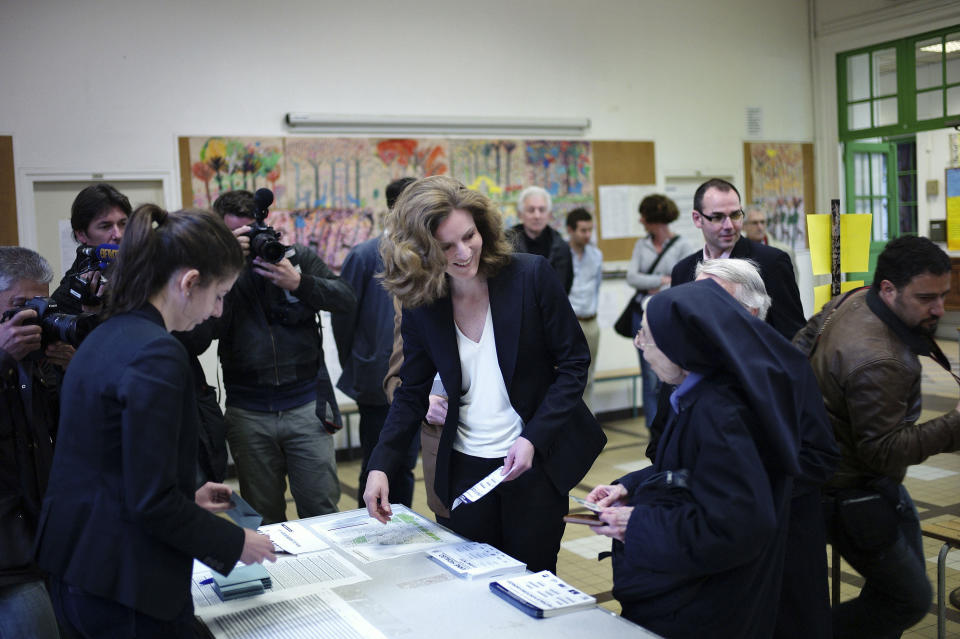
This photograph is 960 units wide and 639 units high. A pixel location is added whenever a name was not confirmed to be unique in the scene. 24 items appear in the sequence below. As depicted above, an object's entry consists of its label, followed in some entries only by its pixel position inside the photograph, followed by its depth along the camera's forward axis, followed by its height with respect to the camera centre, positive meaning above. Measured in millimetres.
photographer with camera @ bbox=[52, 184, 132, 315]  2914 +171
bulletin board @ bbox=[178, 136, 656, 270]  6027 +612
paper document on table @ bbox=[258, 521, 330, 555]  2182 -756
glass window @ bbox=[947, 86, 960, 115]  7609 +1108
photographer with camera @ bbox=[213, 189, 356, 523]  3104 -447
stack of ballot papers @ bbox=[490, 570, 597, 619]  1688 -729
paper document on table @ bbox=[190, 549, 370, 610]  1906 -750
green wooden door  8781 +440
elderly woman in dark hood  1537 -464
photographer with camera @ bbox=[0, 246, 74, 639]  1965 -416
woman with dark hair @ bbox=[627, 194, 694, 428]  5961 -123
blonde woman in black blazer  2223 -335
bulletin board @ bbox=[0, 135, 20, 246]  5445 +471
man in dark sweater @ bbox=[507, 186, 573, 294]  5434 +65
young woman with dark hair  1457 -346
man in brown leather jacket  2359 -549
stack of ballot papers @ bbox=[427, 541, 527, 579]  1927 -741
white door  5633 +318
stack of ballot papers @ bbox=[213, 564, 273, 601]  1859 -720
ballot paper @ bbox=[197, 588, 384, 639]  1651 -740
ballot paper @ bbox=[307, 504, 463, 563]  2141 -760
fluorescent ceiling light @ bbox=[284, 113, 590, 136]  6273 +977
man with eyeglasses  3248 -76
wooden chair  2701 -1053
